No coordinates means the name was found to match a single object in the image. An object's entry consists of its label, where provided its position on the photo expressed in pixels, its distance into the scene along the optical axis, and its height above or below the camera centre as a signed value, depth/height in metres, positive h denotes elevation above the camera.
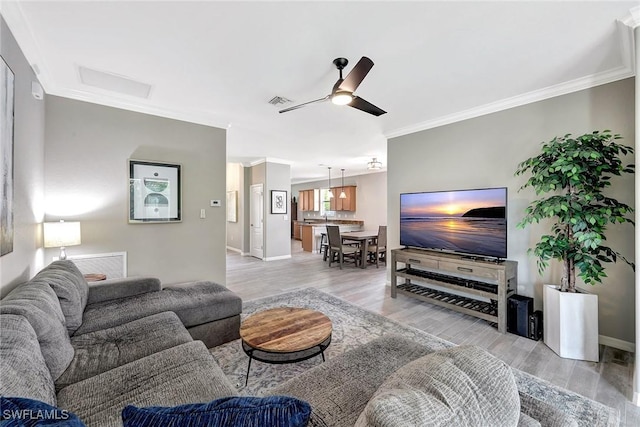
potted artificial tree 2.27 -0.06
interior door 6.96 -0.19
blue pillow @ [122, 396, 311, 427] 0.62 -0.48
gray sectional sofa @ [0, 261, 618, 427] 0.72 -0.77
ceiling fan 2.05 +1.07
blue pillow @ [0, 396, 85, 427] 0.55 -0.44
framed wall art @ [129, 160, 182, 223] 3.35 +0.28
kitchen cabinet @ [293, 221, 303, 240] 11.04 -0.68
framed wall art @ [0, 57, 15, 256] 1.64 +0.37
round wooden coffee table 1.84 -0.89
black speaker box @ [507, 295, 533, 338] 2.77 -1.04
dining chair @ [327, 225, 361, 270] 6.05 -0.76
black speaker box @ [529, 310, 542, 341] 2.71 -1.14
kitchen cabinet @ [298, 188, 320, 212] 10.81 +0.60
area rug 1.80 -1.26
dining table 5.97 -0.55
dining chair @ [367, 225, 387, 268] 6.23 -0.73
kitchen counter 9.11 -0.26
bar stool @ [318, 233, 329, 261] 8.07 -0.82
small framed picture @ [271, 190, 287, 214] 6.88 +0.32
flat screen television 3.10 -0.09
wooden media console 2.94 -0.86
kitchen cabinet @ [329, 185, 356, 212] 9.16 +0.50
